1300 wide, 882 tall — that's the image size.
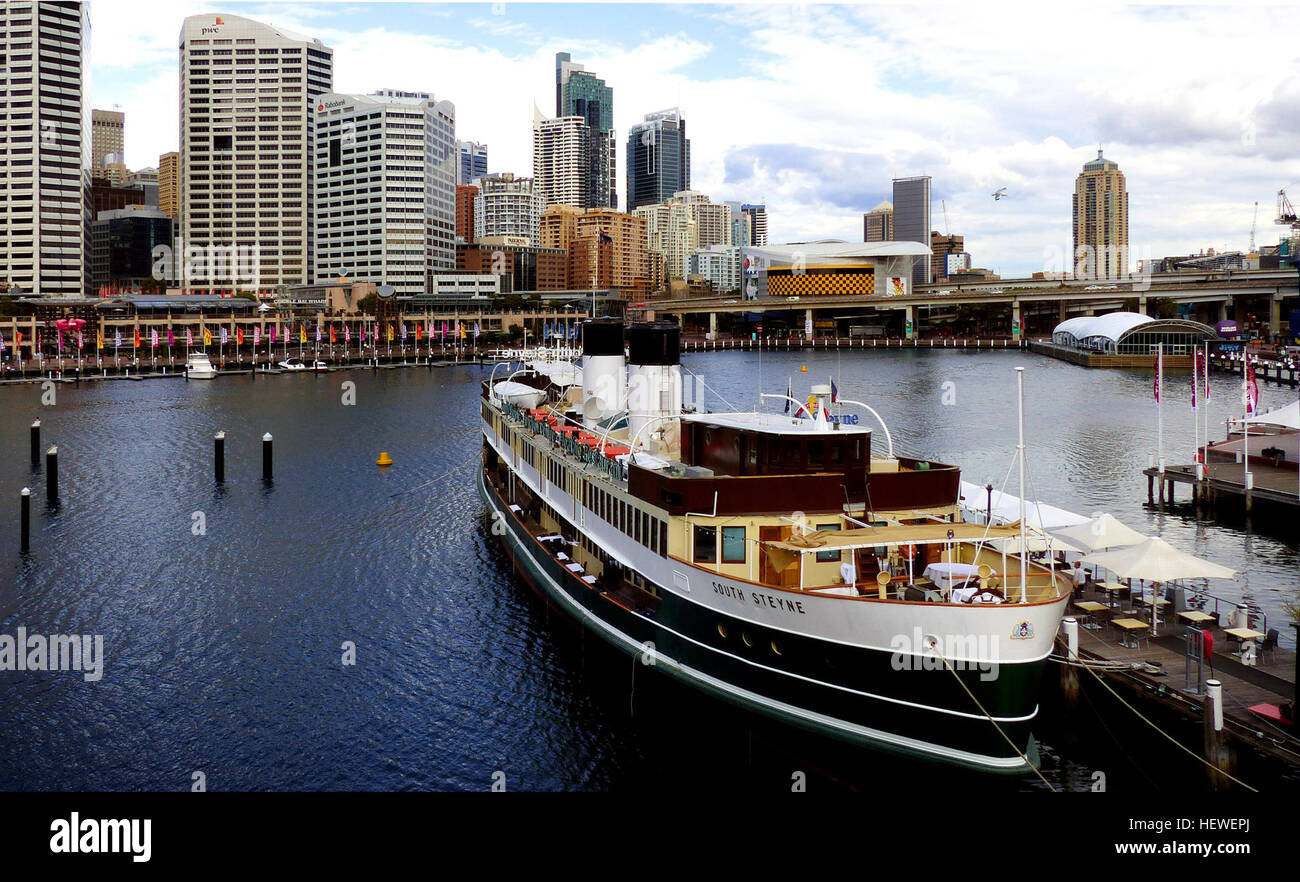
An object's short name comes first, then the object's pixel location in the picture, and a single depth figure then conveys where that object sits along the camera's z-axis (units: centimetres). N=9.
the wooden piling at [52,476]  5950
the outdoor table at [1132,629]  2864
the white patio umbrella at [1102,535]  3366
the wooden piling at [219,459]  6669
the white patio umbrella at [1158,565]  2877
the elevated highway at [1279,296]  19412
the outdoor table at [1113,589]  3272
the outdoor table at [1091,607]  3080
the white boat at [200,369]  14900
